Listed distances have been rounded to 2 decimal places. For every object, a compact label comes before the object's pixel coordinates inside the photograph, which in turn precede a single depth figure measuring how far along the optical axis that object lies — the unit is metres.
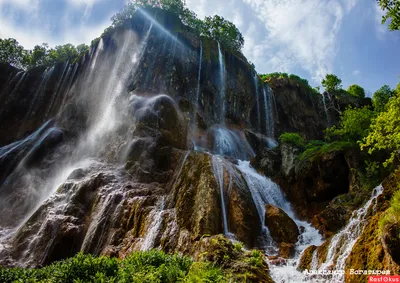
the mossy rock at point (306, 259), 9.59
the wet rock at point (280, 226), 13.17
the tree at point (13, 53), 44.38
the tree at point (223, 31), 42.41
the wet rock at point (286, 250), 11.59
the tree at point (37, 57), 45.06
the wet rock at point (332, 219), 12.71
